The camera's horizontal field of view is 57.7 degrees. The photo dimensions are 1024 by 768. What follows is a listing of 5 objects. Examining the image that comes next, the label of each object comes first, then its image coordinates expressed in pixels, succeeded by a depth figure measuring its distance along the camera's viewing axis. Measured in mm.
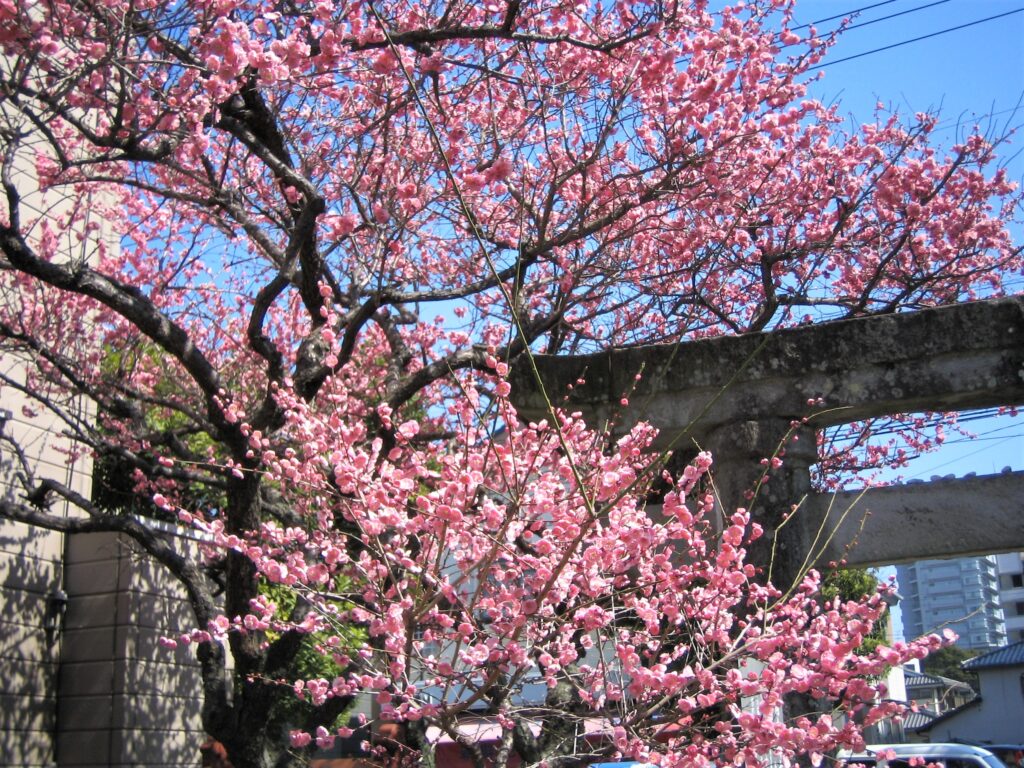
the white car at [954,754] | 9992
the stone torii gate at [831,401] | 4395
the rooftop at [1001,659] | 26375
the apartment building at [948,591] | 114625
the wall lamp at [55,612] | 9305
